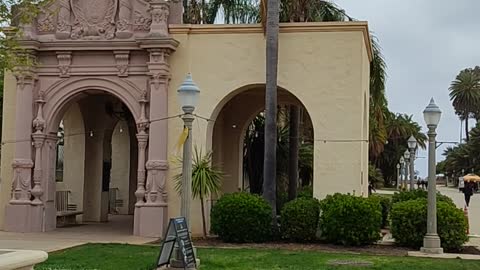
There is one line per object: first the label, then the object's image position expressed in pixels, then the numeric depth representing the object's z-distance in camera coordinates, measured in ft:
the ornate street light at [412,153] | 95.45
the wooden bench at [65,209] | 72.54
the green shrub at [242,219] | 57.21
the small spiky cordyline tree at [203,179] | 59.82
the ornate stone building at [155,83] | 61.16
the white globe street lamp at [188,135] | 42.29
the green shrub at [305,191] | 77.28
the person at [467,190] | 119.05
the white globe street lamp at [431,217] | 51.85
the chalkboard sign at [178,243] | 39.65
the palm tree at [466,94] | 370.53
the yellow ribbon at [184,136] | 42.68
